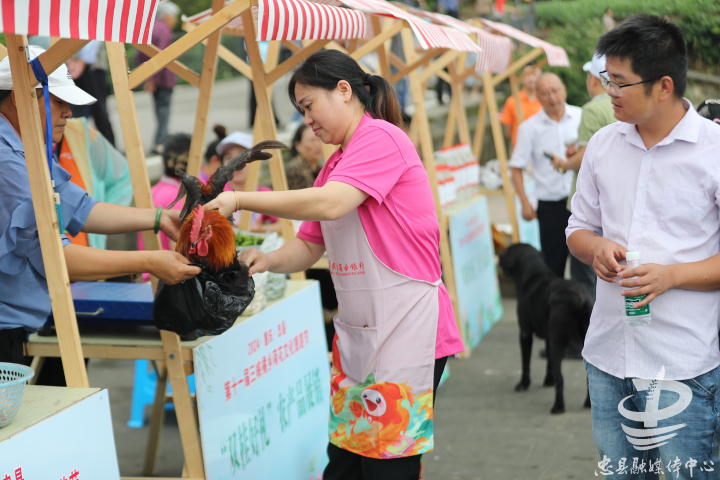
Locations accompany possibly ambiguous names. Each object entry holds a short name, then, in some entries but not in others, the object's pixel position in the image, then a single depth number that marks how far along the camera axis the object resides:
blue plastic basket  3.83
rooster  4.78
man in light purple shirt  4.40
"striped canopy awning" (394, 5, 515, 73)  11.36
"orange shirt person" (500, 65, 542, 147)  18.48
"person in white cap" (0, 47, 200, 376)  4.91
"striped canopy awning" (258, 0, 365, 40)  5.56
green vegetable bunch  6.91
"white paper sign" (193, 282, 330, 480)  6.19
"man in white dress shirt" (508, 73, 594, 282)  12.59
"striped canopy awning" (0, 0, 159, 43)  3.46
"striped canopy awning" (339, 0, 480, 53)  7.37
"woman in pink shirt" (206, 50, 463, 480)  5.04
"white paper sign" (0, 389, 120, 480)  3.87
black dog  9.91
